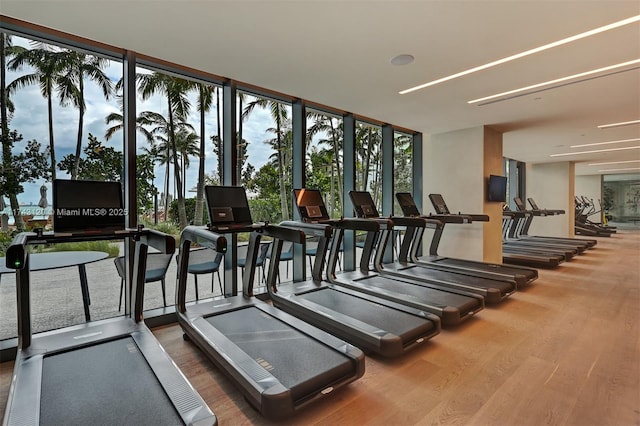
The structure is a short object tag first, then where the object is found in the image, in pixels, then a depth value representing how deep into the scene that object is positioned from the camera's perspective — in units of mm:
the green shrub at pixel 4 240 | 3022
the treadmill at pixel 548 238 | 8938
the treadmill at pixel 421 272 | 4277
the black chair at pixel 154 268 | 3596
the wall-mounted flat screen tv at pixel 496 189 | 6648
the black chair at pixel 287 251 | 4900
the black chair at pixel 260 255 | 4375
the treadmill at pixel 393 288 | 3590
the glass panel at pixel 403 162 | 7625
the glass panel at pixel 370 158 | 6996
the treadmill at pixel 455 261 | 4996
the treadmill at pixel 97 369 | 1830
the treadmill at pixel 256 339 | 2100
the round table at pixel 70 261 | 2973
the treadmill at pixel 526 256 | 6613
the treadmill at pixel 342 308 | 2916
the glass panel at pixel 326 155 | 5871
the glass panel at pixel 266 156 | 4723
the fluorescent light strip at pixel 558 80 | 3705
